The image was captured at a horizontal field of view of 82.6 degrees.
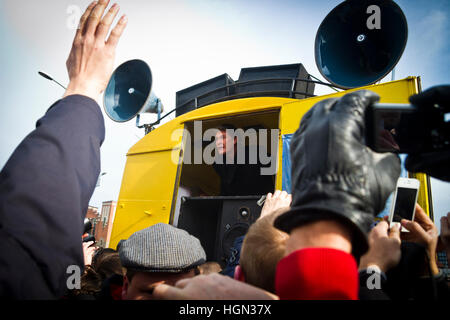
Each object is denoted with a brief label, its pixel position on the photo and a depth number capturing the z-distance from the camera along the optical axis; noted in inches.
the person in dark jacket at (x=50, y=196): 22.2
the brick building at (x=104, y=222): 1140.5
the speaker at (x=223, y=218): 124.0
